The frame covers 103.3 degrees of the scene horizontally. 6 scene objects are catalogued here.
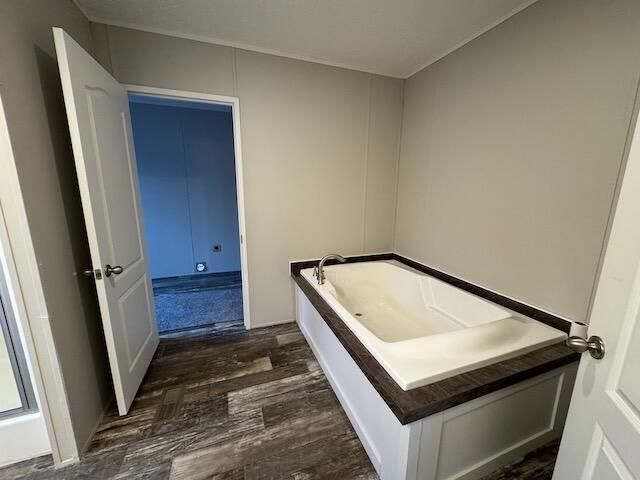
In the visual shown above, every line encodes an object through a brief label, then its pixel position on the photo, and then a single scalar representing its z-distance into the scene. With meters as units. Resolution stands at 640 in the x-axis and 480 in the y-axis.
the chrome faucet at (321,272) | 1.95
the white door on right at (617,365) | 0.55
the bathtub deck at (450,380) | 0.89
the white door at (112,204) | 1.15
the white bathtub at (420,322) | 1.07
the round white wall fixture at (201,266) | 3.57
